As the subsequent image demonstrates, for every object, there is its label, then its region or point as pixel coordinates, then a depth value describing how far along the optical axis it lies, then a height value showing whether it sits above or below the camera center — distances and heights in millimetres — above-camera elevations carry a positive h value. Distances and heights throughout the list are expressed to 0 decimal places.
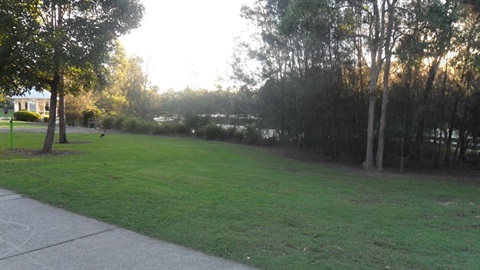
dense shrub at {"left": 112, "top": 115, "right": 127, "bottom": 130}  32750 -1069
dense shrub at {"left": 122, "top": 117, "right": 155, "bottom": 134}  30750 -1220
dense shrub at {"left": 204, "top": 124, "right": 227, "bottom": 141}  27797 -1270
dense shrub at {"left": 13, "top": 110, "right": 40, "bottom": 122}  44219 -1334
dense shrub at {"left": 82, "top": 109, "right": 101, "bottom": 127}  37094 -866
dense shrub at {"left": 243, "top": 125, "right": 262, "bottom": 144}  25672 -1230
